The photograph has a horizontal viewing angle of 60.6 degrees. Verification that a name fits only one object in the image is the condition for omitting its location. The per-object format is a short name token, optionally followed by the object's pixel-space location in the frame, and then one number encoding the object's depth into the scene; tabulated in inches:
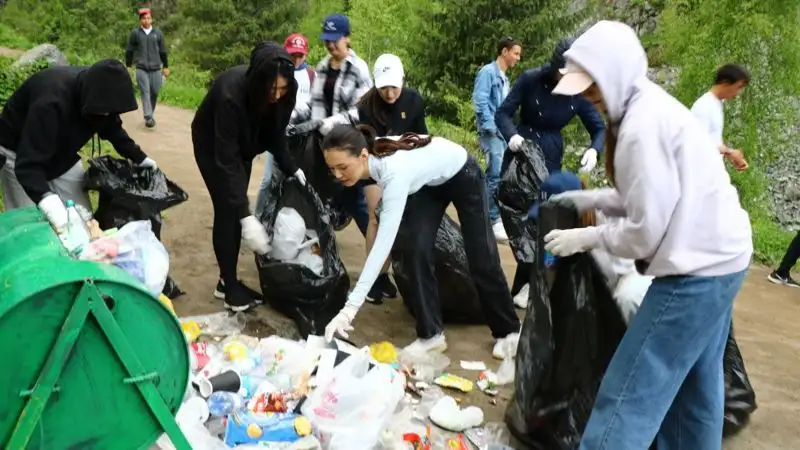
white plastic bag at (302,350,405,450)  93.8
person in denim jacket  203.9
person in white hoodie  70.1
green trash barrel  70.6
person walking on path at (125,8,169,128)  336.8
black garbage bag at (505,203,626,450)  90.8
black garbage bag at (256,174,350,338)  131.1
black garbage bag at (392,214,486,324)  140.2
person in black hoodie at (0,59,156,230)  105.2
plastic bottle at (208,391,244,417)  96.9
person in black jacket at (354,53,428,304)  147.6
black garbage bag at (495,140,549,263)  152.3
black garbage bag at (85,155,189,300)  128.0
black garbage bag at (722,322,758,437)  109.9
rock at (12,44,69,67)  473.5
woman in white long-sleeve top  108.6
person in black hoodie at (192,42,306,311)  120.5
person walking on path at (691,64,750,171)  173.6
